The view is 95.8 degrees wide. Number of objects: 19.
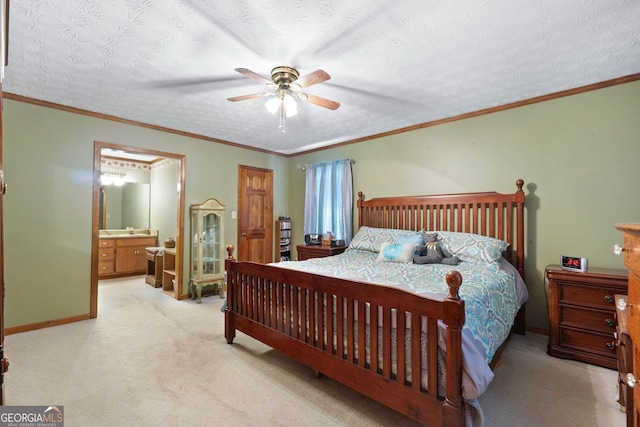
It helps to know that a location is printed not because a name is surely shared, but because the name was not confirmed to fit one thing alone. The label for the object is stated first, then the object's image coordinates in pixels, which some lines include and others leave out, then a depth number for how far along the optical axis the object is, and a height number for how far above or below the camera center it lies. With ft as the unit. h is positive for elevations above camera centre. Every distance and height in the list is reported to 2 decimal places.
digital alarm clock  7.81 -1.25
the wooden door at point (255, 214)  15.94 +0.13
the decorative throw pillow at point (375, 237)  11.26 -0.79
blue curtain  14.74 +0.95
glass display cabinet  13.55 -1.51
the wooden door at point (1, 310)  4.02 -1.37
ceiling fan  7.25 +3.37
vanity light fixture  18.69 +2.41
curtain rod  15.50 +2.99
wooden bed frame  4.60 -2.25
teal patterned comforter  5.49 -1.53
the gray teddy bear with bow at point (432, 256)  9.16 -1.25
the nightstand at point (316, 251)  13.34 -1.62
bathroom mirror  18.88 +0.66
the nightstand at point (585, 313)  7.28 -2.50
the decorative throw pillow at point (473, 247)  8.95 -0.94
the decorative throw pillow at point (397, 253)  9.71 -1.22
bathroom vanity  17.42 -2.28
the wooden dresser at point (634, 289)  3.01 -0.78
